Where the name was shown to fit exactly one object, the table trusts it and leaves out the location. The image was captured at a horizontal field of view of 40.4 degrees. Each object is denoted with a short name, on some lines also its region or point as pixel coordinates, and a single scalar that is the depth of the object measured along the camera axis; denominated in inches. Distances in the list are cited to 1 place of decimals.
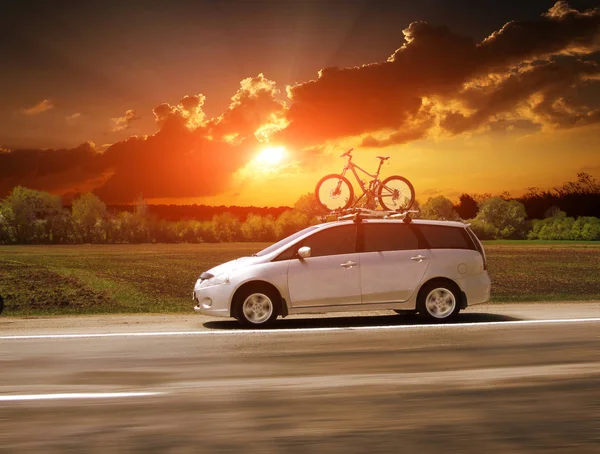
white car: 550.6
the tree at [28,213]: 1860.2
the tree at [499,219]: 2118.6
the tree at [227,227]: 2016.5
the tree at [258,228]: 1966.0
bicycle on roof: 674.2
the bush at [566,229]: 2430.0
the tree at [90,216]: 1931.6
